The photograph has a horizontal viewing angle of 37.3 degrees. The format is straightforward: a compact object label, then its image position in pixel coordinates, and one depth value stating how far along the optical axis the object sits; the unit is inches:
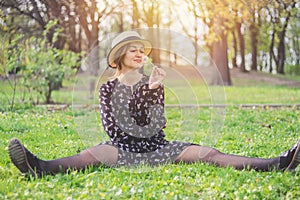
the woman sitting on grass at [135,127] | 143.6
